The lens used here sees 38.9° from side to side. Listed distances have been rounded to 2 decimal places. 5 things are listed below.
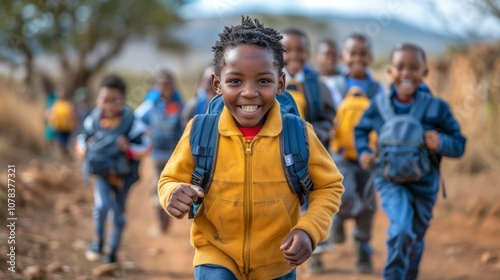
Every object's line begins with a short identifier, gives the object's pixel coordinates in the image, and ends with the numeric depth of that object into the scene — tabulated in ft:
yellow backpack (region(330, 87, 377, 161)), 21.90
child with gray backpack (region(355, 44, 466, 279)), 16.16
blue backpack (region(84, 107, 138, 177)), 21.95
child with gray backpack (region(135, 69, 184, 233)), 28.43
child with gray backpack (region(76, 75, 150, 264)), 22.08
